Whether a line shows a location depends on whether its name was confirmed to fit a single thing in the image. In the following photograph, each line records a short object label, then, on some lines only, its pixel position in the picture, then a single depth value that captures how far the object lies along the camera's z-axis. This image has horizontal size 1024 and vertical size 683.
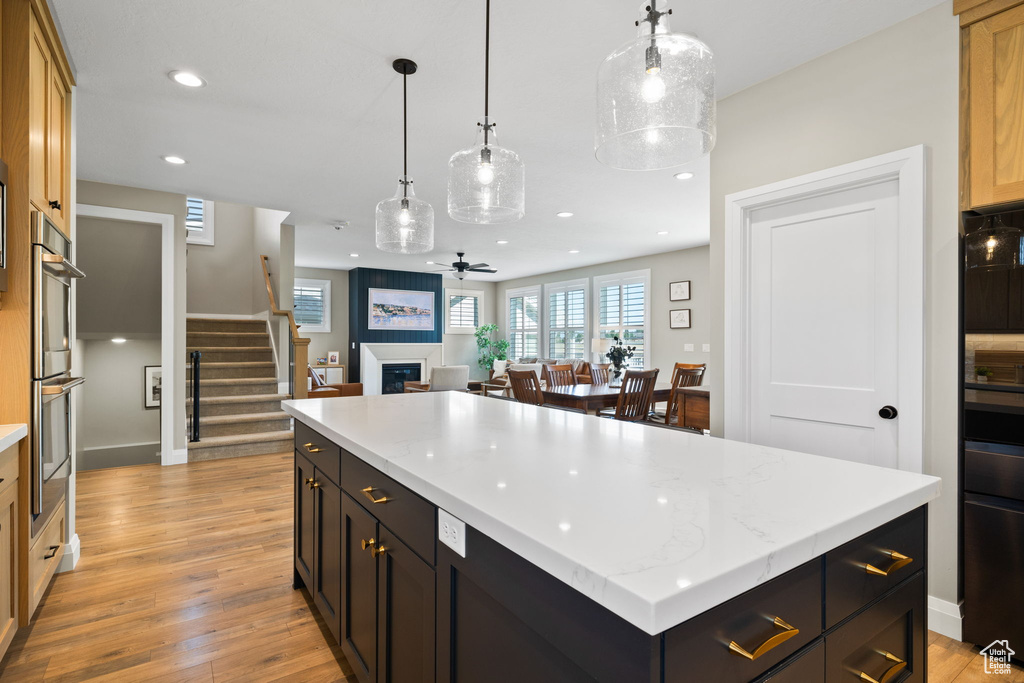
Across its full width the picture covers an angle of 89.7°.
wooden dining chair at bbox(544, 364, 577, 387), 5.98
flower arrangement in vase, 6.27
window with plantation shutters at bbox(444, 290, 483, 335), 11.55
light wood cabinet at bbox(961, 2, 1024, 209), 1.89
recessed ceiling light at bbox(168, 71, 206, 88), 2.68
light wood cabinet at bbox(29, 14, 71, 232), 2.01
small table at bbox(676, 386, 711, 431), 3.99
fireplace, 9.94
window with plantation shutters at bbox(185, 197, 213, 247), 7.25
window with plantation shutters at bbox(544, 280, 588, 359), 9.59
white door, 2.25
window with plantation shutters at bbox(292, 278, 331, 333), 9.78
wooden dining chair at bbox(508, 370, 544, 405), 4.77
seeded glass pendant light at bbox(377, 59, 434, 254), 2.67
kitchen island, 0.69
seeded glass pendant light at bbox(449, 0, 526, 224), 2.06
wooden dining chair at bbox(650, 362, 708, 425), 5.41
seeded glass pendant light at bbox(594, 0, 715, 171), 1.26
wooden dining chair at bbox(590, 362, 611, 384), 6.60
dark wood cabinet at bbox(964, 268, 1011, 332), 1.88
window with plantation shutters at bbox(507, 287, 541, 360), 10.84
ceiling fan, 7.36
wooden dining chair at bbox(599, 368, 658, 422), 4.49
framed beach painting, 9.78
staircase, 5.20
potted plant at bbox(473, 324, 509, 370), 11.39
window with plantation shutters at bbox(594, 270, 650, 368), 8.23
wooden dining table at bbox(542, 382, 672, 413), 4.57
